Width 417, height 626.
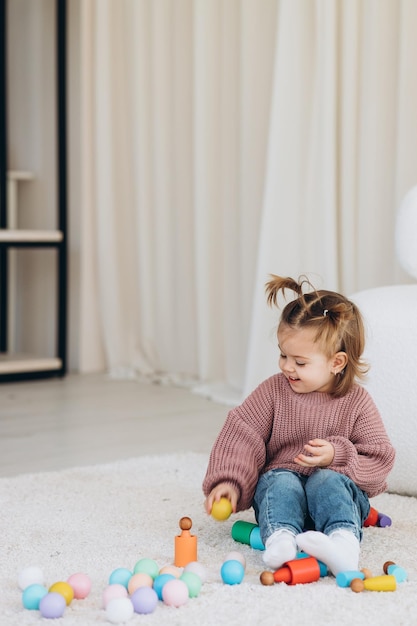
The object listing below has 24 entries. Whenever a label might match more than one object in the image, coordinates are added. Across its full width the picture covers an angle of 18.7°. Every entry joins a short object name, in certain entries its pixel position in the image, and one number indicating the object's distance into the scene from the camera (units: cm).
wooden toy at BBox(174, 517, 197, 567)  250
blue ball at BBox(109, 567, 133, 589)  234
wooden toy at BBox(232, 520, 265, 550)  268
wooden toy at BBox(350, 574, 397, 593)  235
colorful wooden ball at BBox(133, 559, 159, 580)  238
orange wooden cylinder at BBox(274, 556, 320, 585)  240
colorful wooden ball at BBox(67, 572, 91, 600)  232
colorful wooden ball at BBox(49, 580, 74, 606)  227
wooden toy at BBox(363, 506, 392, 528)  285
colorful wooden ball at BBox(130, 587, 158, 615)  225
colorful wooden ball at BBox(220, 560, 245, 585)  239
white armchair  306
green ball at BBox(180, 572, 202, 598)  233
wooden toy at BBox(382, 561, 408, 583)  243
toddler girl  262
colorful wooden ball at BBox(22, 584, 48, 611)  227
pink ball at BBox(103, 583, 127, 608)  226
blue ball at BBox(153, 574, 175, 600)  232
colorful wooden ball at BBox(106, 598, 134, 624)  220
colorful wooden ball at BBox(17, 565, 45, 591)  236
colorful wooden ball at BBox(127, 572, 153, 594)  231
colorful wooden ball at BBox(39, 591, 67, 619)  223
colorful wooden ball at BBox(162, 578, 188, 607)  228
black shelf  586
